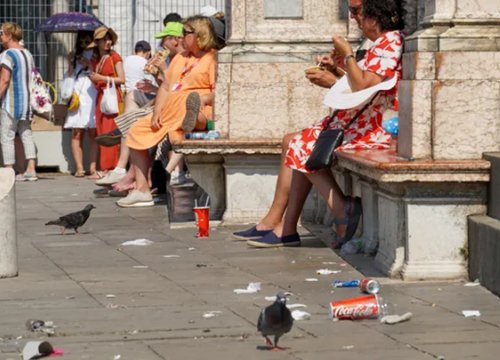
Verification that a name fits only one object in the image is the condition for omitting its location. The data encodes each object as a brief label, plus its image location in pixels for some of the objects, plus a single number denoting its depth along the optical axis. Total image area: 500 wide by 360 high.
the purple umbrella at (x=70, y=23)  21.50
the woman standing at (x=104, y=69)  19.67
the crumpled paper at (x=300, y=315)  8.23
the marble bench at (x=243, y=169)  12.89
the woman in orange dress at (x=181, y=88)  14.41
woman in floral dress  10.49
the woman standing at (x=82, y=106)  20.38
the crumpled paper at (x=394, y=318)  8.08
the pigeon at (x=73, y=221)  12.65
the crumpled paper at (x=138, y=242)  11.94
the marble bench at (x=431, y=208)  9.31
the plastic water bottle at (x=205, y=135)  13.23
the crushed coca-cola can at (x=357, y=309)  8.17
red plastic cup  12.17
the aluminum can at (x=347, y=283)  9.38
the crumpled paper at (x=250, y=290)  9.20
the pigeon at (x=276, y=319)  7.20
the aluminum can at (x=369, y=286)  8.93
